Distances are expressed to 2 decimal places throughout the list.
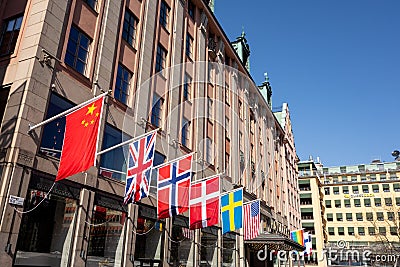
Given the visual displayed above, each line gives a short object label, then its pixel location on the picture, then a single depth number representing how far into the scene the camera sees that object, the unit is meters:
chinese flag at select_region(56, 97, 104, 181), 11.04
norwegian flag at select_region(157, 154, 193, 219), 15.37
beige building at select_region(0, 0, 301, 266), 12.58
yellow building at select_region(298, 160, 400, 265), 82.56
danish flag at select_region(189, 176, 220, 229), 17.89
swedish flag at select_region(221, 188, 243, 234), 19.69
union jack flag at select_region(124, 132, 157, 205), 13.47
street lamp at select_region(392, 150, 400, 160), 22.91
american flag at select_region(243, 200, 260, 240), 23.62
